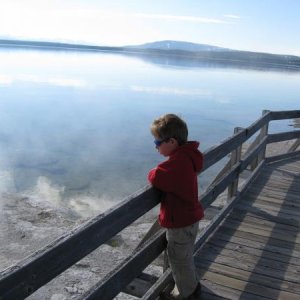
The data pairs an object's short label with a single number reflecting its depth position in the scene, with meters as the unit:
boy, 3.13
